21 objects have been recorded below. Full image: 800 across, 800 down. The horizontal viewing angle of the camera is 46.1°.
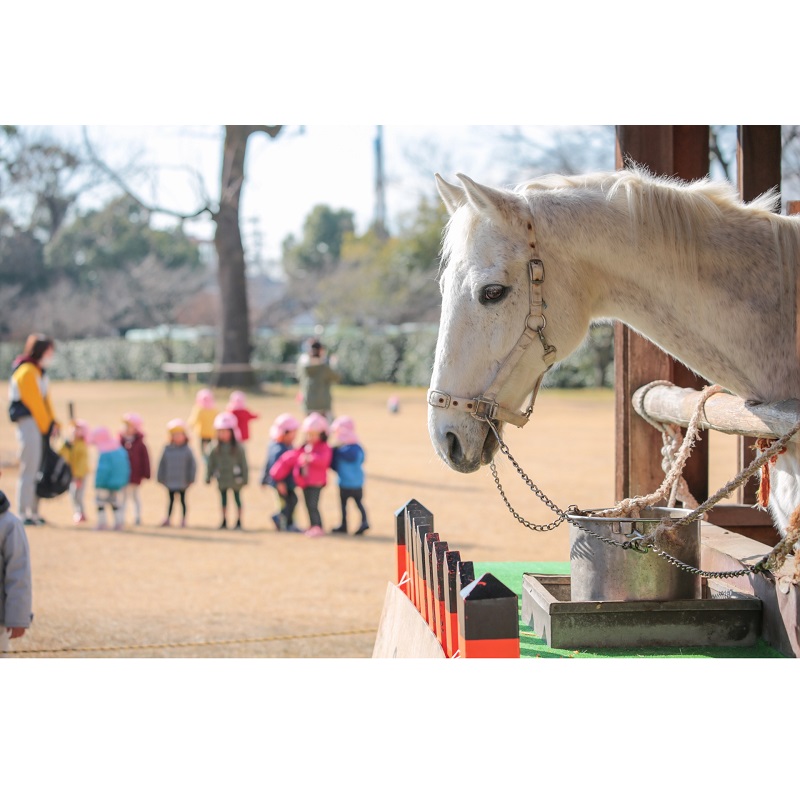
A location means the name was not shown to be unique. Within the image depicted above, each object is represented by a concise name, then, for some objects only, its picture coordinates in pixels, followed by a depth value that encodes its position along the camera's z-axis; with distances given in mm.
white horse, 2758
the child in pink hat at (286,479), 9984
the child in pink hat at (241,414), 12141
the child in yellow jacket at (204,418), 12211
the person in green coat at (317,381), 14227
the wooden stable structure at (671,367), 4402
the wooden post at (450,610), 2877
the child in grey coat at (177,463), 10266
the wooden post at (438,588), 3119
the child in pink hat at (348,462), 9641
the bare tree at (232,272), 30000
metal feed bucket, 3236
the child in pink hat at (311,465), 9602
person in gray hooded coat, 4320
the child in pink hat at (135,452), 10195
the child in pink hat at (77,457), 10641
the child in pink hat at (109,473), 9914
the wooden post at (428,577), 3346
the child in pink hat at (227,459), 10141
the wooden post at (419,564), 3551
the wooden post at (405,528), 3977
